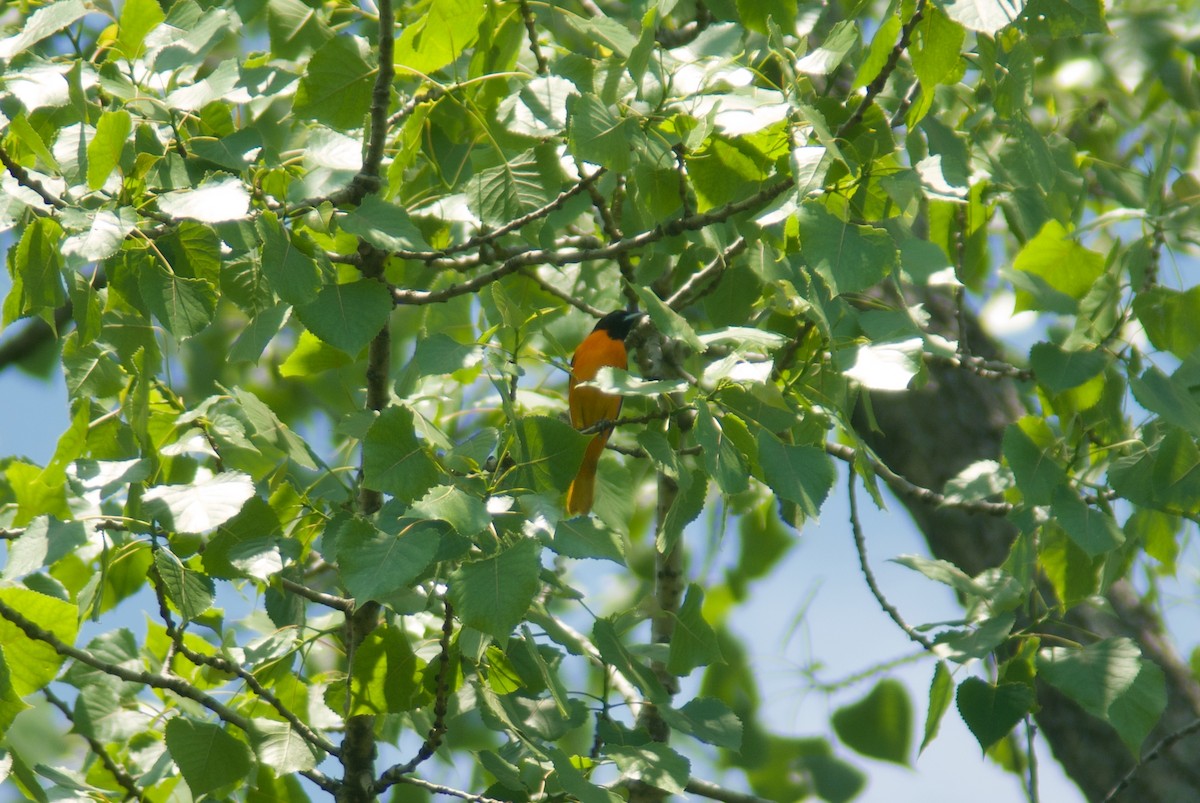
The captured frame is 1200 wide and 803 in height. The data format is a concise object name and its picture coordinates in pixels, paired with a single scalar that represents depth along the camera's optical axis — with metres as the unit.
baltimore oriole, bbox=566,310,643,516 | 15.45
